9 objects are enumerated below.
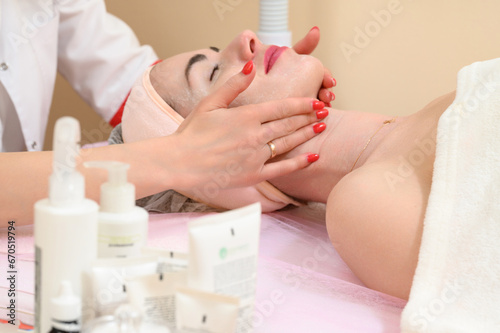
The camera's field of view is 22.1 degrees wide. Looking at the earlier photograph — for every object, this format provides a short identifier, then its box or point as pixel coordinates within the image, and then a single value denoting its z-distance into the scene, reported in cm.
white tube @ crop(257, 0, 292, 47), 234
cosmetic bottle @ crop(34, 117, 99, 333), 116
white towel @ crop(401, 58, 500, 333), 134
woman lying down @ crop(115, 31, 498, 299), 153
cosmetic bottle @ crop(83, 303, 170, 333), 115
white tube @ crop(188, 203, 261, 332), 117
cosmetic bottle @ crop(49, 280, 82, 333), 116
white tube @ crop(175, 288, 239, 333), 116
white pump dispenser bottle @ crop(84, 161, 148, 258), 120
